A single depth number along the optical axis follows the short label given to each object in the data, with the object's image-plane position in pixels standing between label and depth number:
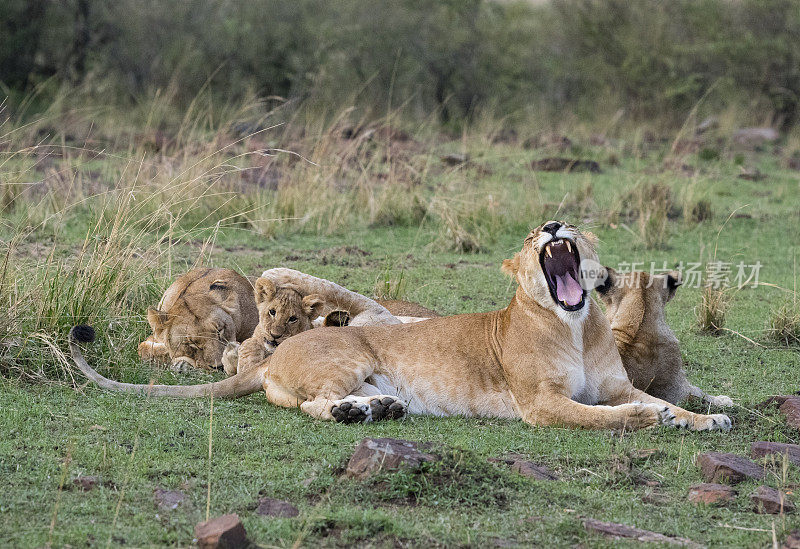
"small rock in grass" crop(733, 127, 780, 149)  40.41
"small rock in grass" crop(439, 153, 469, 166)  28.34
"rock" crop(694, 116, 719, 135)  44.03
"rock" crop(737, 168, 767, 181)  32.72
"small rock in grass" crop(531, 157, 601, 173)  31.08
